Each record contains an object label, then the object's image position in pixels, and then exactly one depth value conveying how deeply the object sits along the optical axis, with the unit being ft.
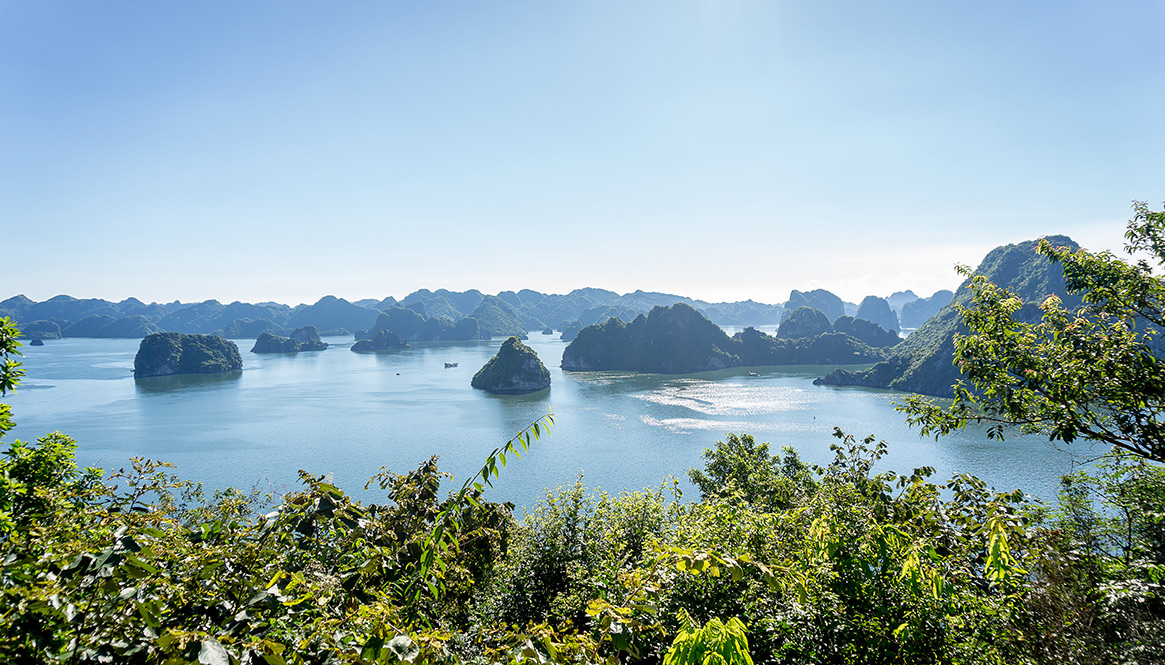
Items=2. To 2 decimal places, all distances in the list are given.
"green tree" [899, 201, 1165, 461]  22.29
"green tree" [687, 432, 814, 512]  82.50
